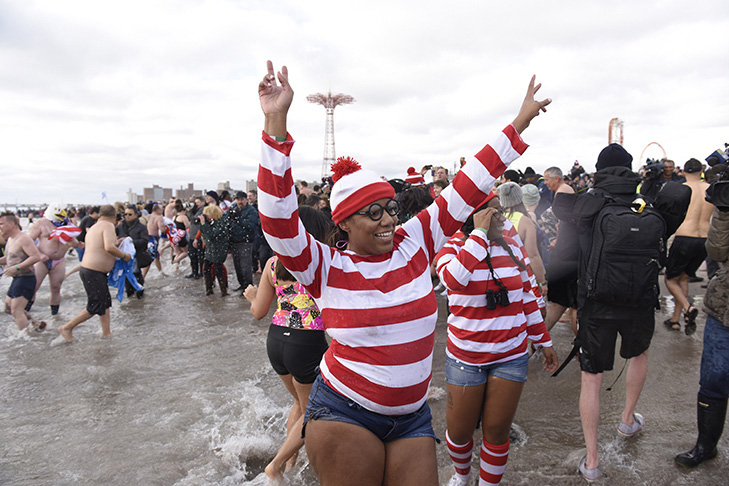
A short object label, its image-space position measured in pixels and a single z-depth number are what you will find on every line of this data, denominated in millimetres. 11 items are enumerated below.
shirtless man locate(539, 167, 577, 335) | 4184
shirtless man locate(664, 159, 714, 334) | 5379
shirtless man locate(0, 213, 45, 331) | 6844
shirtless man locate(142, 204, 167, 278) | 12384
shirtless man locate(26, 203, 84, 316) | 7840
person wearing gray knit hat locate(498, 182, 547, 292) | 3930
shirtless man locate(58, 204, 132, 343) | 6348
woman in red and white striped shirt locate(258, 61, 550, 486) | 1611
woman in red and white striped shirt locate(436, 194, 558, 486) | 2555
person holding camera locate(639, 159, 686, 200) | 3806
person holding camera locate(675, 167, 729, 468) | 2729
